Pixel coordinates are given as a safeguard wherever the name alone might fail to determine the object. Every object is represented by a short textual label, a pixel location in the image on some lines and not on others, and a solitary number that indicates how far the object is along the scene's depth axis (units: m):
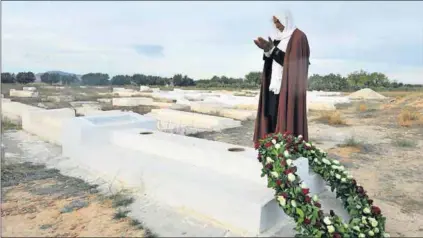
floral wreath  2.88
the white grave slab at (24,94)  22.16
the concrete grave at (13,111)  11.19
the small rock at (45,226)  3.23
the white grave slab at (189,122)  9.81
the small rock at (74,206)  3.68
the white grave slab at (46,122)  7.70
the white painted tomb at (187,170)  3.13
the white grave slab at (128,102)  17.56
